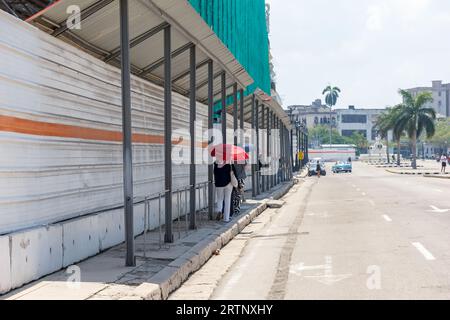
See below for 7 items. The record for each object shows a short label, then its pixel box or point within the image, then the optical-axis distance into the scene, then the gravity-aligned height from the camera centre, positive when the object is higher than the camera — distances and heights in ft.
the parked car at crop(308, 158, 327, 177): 234.79 -4.68
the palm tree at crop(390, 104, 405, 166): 308.48 +14.87
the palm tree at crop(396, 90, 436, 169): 297.33 +15.97
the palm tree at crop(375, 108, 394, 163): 335.67 +16.41
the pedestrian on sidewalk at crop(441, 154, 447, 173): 219.65 -2.93
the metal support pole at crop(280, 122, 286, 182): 158.81 -0.12
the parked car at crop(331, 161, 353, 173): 263.29 -4.75
